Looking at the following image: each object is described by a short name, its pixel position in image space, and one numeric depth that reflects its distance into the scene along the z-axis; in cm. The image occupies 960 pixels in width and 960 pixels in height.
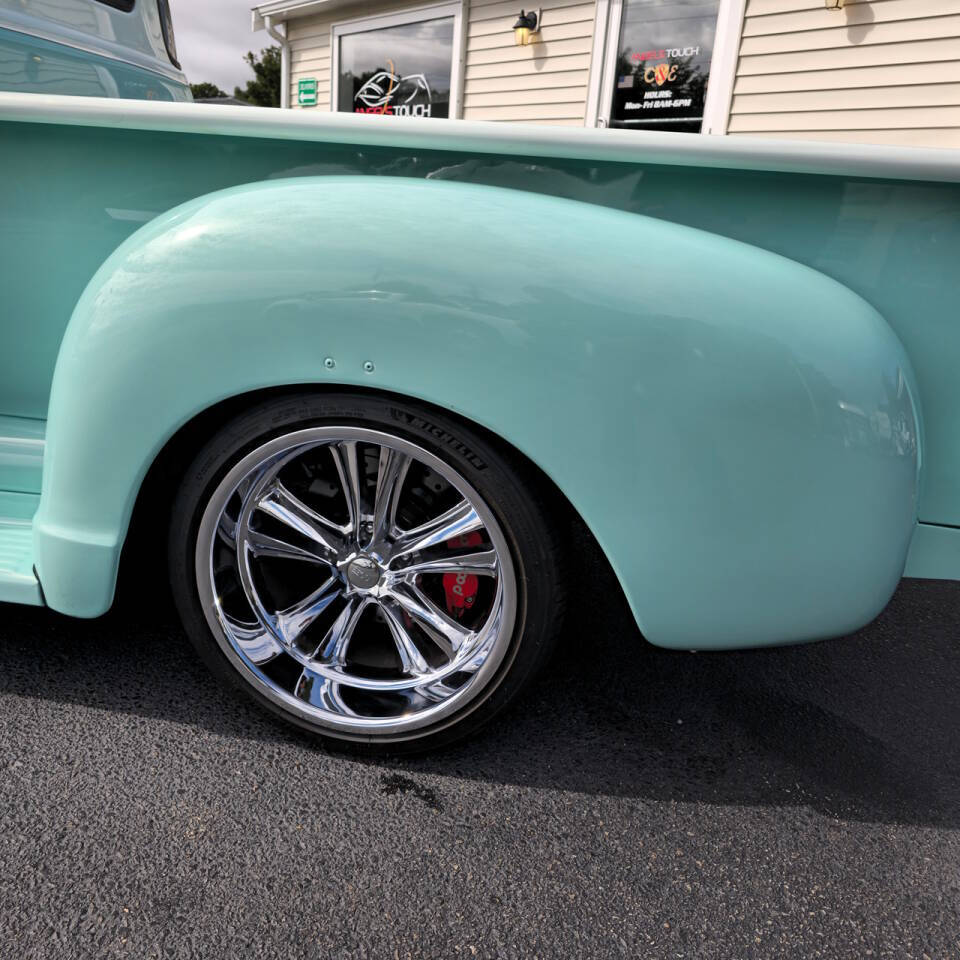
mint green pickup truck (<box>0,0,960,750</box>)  124
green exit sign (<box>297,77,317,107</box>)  988
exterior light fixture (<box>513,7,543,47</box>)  702
